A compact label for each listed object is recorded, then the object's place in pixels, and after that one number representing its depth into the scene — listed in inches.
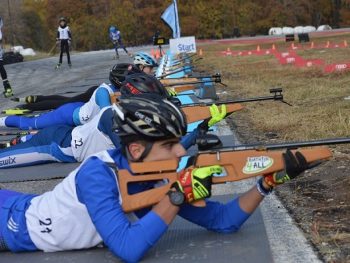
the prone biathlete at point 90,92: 270.5
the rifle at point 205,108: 234.4
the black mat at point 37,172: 233.9
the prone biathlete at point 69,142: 218.4
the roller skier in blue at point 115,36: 1224.8
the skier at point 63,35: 890.7
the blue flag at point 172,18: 872.2
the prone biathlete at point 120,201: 123.6
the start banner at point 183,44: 747.4
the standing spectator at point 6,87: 531.0
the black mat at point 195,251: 134.1
